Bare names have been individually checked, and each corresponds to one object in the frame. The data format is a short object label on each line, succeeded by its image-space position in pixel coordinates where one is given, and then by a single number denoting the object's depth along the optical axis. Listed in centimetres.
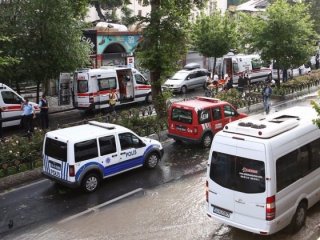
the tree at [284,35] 2747
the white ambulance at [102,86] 2405
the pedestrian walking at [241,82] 2955
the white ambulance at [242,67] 3391
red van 1695
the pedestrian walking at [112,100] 2355
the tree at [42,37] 2233
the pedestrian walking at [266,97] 2395
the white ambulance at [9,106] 2017
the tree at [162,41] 2008
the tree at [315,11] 4541
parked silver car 3153
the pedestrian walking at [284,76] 3375
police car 1242
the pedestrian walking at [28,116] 1947
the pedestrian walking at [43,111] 2038
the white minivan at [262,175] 922
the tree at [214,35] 3431
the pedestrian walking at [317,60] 4408
